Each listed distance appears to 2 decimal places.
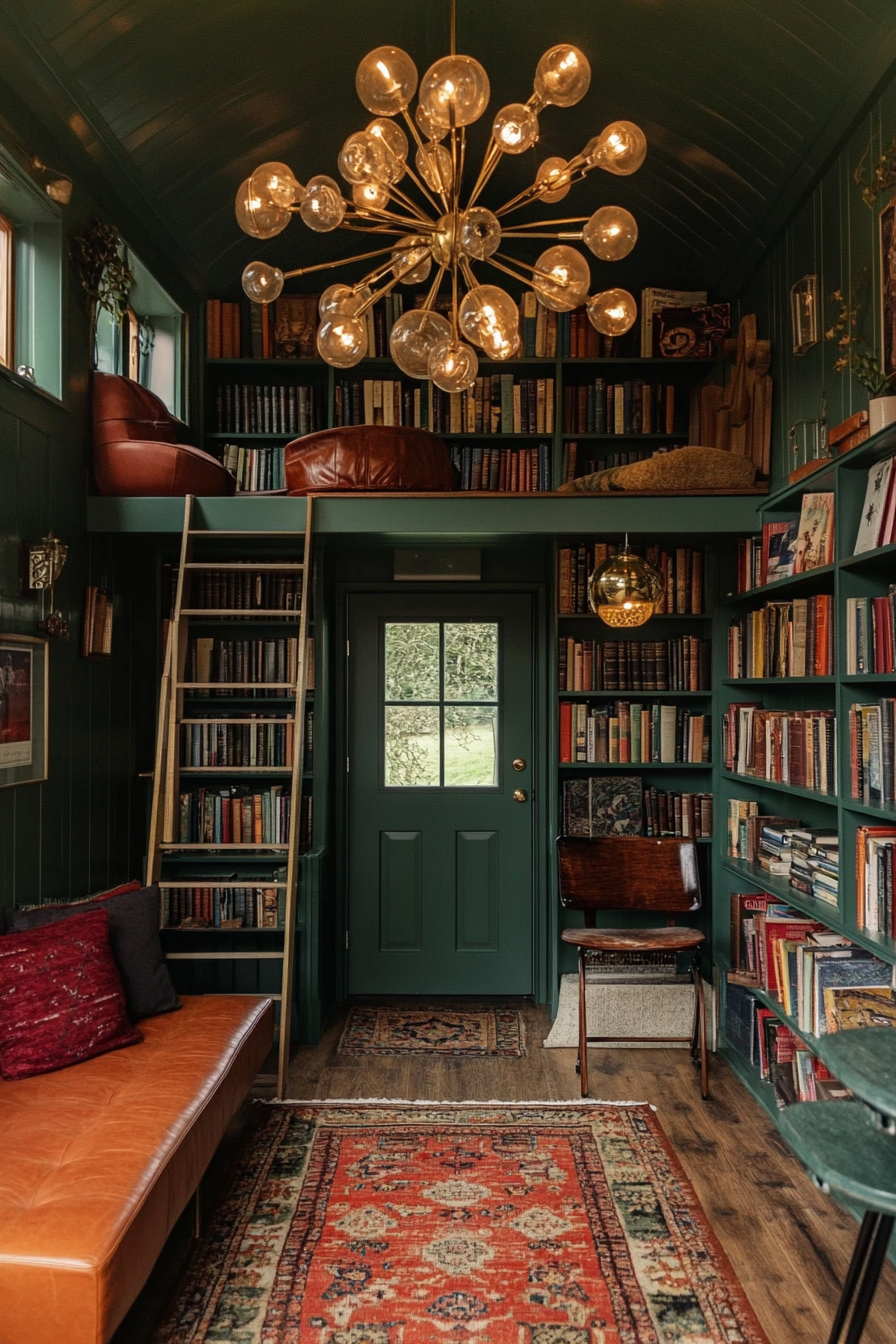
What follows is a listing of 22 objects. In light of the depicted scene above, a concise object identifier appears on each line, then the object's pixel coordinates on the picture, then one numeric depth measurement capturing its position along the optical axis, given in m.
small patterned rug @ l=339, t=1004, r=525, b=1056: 4.48
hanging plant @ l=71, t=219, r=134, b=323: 3.90
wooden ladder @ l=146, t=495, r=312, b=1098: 3.98
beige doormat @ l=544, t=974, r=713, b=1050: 4.50
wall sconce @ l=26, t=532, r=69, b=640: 3.45
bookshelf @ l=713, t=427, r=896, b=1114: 3.09
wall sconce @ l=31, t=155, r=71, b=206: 3.55
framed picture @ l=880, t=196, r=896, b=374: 3.15
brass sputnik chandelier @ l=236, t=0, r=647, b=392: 2.45
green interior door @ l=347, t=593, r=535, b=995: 5.19
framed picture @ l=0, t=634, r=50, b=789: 3.27
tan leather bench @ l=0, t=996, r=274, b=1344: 1.97
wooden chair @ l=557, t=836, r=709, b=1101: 4.44
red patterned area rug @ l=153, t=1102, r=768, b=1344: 2.48
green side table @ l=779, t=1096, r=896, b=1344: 1.79
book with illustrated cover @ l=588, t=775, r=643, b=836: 4.87
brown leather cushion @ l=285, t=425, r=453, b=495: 4.18
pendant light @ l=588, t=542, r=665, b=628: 3.97
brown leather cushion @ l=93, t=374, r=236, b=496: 4.09
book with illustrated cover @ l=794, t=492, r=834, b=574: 3.43
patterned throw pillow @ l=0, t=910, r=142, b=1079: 2.89
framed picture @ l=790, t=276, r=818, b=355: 3.88
